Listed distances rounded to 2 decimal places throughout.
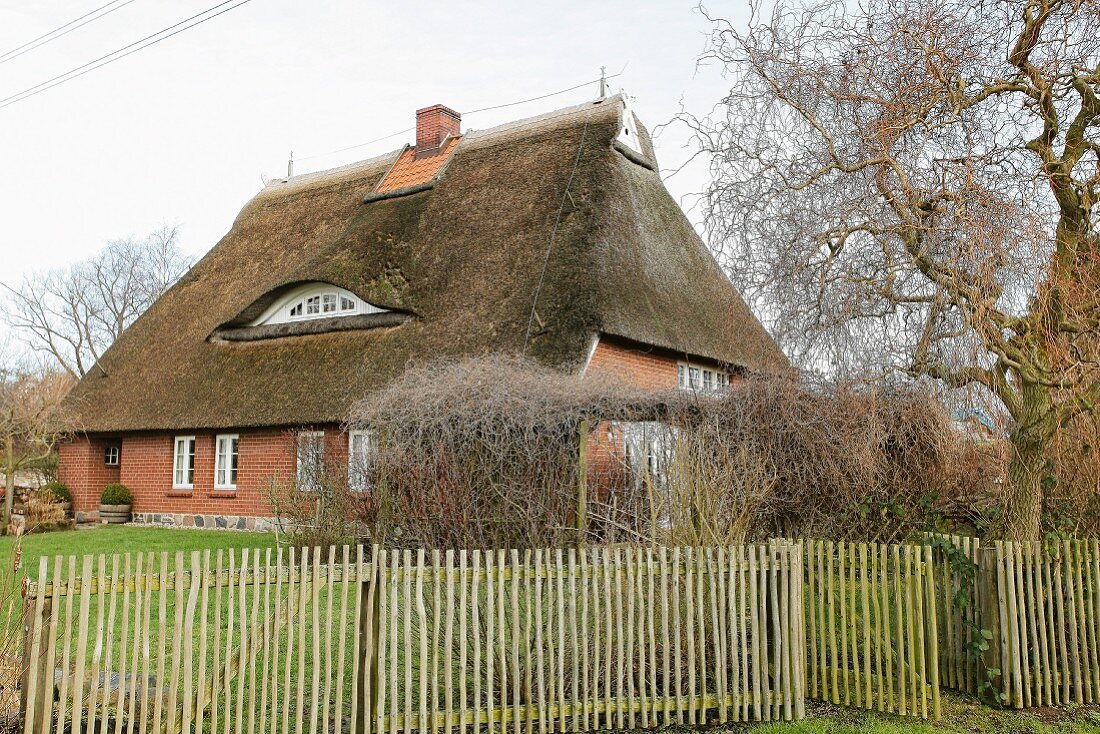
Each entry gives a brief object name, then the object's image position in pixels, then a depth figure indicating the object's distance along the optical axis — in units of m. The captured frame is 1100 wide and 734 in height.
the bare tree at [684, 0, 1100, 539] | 6.74
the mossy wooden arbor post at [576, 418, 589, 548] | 8.68
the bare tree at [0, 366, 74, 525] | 18.34
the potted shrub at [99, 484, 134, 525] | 20.28
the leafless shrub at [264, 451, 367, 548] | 10.77
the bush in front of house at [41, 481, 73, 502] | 20.53
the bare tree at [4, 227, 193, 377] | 42.84
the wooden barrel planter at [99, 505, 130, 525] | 20.30
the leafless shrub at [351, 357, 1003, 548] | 7.99
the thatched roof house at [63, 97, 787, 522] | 15.30
